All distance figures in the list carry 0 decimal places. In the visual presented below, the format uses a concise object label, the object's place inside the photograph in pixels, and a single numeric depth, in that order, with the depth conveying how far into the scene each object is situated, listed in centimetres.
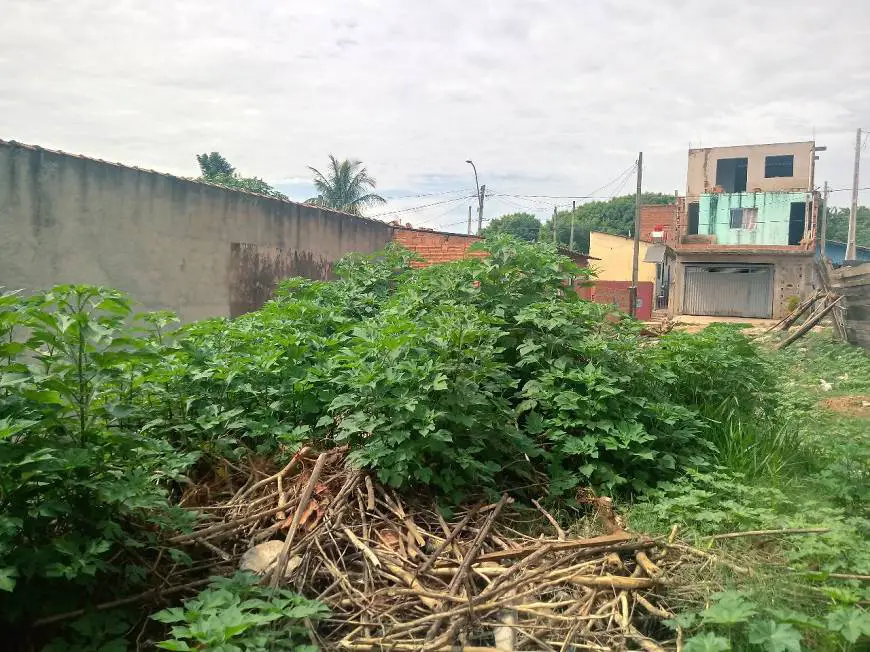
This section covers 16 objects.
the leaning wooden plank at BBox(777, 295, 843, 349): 1385
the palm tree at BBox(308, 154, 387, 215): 2570
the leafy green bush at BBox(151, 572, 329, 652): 234
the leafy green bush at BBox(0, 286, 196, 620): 251
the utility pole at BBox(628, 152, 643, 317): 1929
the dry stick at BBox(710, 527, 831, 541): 320
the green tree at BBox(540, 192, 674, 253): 4988
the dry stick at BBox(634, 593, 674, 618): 291
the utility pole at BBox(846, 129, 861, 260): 2603
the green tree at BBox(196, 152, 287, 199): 2481
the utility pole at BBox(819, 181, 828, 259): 2934
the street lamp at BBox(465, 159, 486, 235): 2767
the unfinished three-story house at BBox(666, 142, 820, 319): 2612
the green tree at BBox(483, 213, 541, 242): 5050
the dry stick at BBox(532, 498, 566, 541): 354
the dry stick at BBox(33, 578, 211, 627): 262
